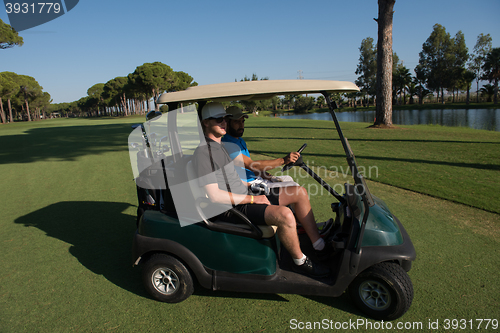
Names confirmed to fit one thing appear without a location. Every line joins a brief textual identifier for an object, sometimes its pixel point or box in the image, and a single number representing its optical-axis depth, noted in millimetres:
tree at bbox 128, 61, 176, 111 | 46441
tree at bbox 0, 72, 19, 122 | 41628
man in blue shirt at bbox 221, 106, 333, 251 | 2672
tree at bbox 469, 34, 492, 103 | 66112
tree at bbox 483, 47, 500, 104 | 59875
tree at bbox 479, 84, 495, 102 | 63594
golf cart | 2305
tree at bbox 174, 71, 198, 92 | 53778
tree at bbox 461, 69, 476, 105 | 64850
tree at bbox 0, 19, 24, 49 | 28250
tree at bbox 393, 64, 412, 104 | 75250
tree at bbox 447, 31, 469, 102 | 66875
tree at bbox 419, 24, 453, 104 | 68562
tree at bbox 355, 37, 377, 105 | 80562
